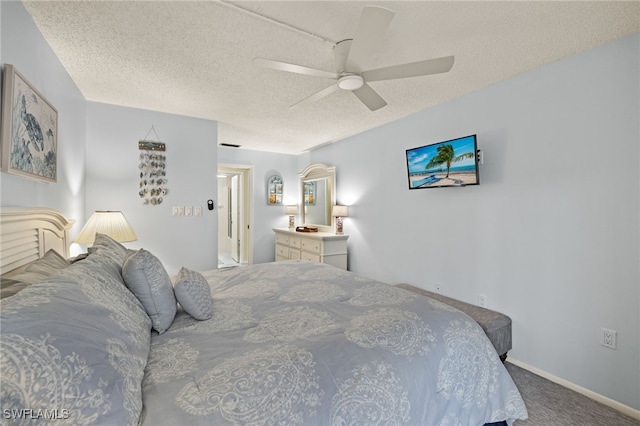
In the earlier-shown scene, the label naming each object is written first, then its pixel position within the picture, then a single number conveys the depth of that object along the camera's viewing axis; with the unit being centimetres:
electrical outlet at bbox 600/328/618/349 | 191
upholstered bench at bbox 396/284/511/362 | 233
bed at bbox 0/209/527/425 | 67
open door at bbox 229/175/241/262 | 632
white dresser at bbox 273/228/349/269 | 419
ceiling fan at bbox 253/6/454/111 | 141
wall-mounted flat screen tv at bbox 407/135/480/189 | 262
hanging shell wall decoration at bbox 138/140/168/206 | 327
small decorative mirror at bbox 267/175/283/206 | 564
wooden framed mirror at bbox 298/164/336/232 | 486
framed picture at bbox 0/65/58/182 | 133
